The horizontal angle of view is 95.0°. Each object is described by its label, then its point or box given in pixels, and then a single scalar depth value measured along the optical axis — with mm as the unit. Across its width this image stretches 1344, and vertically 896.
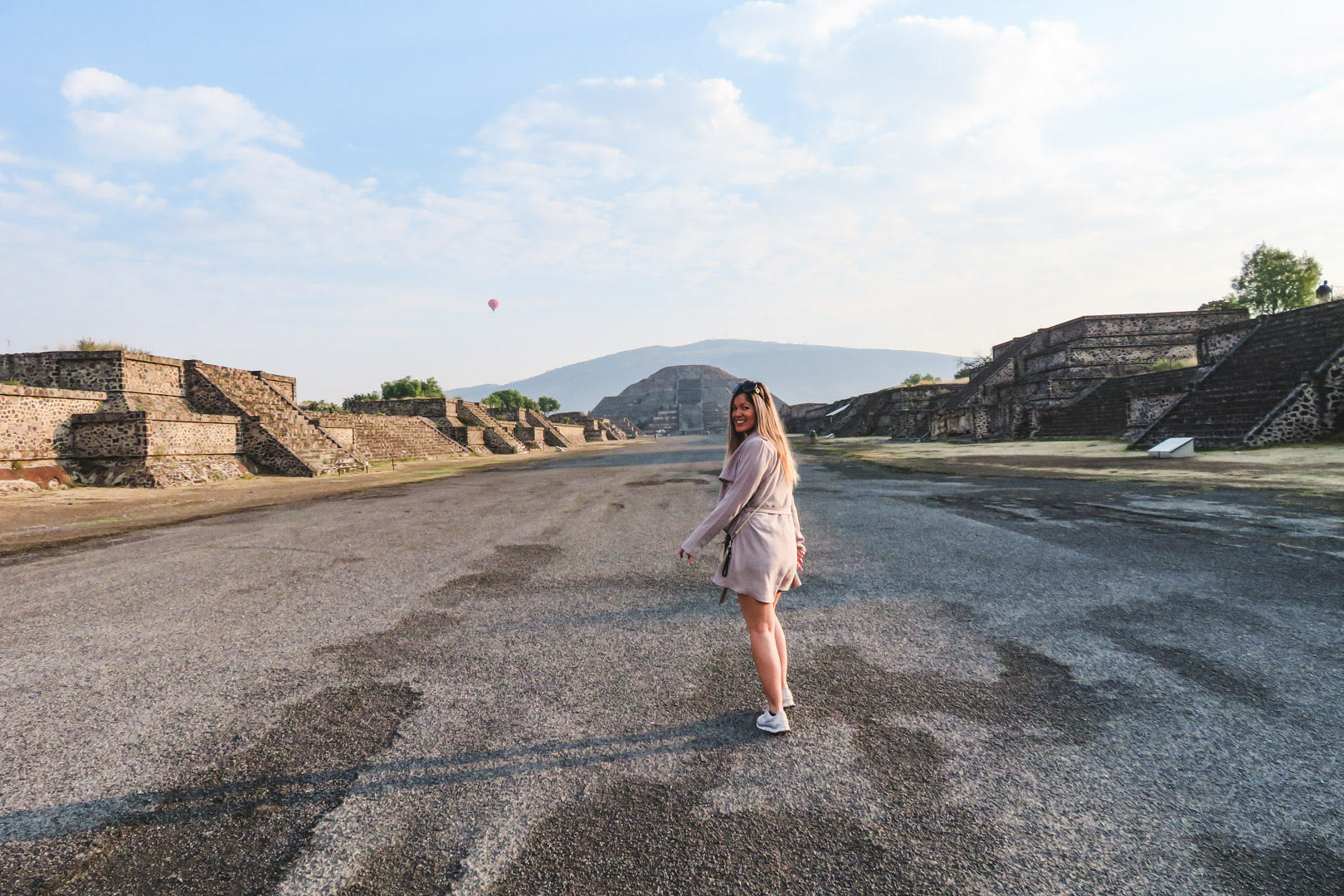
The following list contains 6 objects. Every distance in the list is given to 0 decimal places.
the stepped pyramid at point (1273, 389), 15023
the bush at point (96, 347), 17048
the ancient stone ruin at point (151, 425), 14398
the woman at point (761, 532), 2873
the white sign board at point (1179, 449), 14617
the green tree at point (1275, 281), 42875
